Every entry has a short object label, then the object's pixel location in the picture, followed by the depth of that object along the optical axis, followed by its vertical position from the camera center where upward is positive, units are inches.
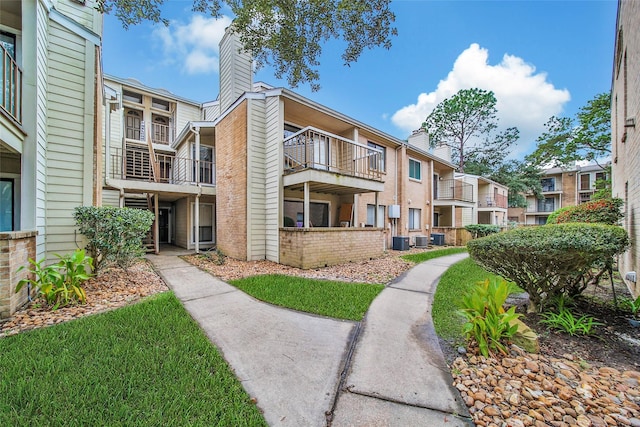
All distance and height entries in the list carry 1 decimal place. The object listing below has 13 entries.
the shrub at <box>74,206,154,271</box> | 216.2 -16.1
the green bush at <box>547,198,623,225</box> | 277.3 +6.6
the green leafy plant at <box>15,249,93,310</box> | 166.4 -46.8
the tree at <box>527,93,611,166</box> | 629.9 +221.9
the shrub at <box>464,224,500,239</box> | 617.0 -30.0
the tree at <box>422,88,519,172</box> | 1112.2 +411.0
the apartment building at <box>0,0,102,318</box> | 170.1 +69.8
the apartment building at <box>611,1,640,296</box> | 177.2 +79.0
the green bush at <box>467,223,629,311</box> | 133.3 -20.5
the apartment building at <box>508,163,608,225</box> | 1200.8 +127.5
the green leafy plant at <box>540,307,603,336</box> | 134.8 -58.4
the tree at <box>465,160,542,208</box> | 1115.3 +185.9
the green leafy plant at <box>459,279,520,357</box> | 117.1 -48.8
